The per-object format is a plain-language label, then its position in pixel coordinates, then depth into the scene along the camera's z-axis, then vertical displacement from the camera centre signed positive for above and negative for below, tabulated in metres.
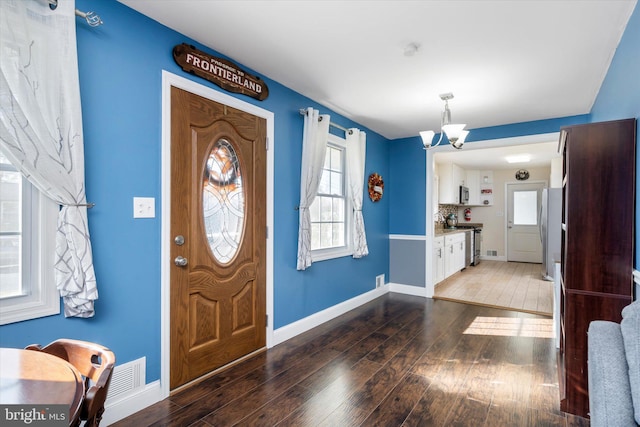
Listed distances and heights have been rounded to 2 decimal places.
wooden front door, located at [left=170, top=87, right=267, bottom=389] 2.28 -0.18
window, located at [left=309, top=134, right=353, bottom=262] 3.81 +0.03
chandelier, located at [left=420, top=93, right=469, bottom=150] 3.00 +0.77
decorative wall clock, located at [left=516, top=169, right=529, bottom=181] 8.14 +0.99
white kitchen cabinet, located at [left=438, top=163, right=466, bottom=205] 7.14 +0.67
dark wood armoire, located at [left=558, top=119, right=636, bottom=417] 1.92 -0.12
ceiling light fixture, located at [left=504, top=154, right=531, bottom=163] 6.48 +1.14
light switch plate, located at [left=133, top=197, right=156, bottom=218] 2.05 +0.03
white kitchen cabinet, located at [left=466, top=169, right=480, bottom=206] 8.34 +0.75
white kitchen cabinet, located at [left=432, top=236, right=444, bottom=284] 5.16 -0.74
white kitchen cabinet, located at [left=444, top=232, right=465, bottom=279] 5.87 -0.73
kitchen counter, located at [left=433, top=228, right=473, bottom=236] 5.64 -0.32
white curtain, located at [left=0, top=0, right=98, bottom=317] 1.53 +0.44
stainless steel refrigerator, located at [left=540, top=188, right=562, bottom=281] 5.73 -0.12
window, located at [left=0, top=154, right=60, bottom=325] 1.59 -0.19
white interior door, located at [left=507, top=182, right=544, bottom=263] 8.07 -0.18
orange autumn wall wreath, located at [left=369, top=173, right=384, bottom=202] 4.73 +0.38
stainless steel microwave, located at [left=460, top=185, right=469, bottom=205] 7.79 +0.46
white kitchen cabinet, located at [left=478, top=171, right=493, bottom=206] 8.60 +0.68
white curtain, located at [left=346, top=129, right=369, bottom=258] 4.15 +0.42
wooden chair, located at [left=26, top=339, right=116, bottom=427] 0.93 -0.53
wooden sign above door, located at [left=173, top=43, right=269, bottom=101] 2.29 +1.07
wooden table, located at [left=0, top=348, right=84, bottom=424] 0.88 -0.49
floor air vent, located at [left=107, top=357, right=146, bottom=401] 1.94 -1.00
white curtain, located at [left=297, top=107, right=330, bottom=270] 3.31 +0.35
